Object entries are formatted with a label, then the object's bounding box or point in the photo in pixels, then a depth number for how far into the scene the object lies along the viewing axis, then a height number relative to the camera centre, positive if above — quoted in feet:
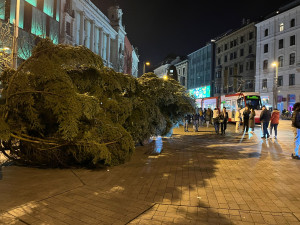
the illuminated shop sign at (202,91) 218.79 +23.01
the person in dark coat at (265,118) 44.55 +0.06
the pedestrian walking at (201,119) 74.27 -0.73
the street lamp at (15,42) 33.53 +9.31
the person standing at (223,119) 52.01 -0.35
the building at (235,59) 168.21 +42.83
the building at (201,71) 217.46 +42.81
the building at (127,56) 192.26 +54.56
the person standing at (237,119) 62.80 -0.34
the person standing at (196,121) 59.95 -1.06
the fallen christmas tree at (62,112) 19.34 +0.11
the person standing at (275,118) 45.04 +0.02
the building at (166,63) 293.53 +64.18
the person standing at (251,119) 53.26 -0.22
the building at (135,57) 304.50 +74.11
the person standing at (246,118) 49.26 -0.02
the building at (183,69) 262.67 +50.67
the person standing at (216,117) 53.11 +0.02
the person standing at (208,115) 70.30 +0.55
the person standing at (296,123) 25.03 -0.38
